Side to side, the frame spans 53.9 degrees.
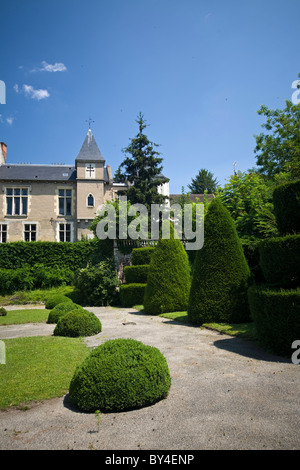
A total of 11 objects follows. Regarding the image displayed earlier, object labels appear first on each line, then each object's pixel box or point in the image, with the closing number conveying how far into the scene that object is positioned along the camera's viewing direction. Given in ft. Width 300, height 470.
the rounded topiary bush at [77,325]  26.78
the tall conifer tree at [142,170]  105.50
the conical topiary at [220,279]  29.07
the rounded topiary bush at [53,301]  49.62
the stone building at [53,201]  101.91
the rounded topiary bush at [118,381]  12.05
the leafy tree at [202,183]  167.63
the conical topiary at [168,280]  40.32
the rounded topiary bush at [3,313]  42.15
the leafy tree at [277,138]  70.64
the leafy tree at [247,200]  37.47
